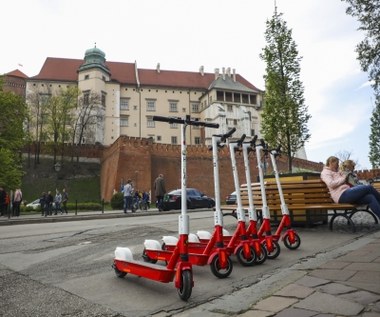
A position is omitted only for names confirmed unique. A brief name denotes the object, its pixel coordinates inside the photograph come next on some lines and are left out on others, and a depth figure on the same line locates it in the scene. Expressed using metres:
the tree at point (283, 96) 17.86
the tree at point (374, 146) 56.05
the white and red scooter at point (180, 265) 3.81
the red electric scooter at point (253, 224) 5.24
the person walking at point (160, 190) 20.83
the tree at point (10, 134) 31.50
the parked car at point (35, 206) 30.78
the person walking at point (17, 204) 23.14
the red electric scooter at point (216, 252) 4.58
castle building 63.34
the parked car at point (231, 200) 21.83
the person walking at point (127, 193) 21.22
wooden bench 7.84
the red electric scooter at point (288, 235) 6.20
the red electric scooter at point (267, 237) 5.57
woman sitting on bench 7.04
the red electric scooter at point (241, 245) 5.10
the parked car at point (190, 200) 22.67
